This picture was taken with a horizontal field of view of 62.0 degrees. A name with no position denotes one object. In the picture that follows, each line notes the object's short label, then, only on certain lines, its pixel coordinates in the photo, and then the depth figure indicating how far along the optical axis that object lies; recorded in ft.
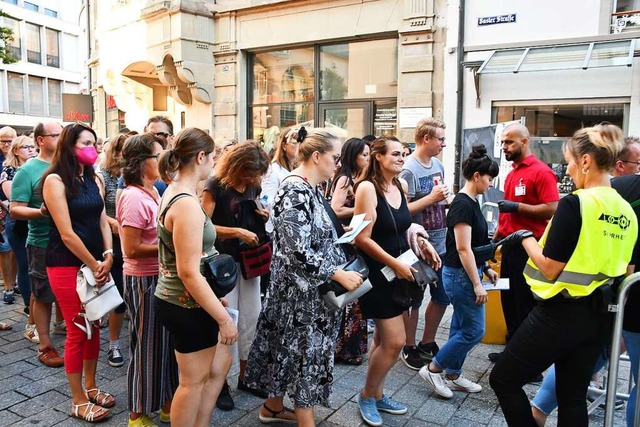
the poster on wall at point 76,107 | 46.11
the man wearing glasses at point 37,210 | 13.37
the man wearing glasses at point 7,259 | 20.27
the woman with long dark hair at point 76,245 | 11.14
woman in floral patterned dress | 9.45
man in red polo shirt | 13.67
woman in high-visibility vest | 7.91
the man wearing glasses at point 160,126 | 16.97
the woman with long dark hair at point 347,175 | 15.30
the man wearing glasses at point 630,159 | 12.63
